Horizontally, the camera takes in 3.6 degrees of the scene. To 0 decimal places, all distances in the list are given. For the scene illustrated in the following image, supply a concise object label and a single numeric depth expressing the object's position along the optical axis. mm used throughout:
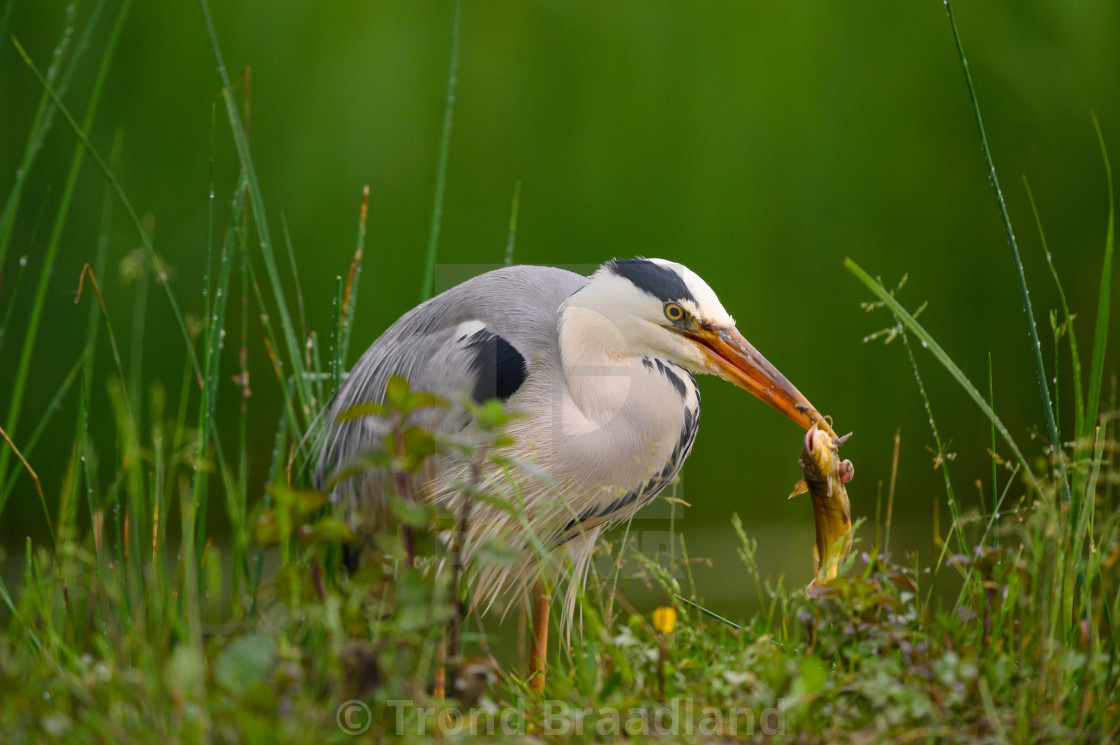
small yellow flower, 11805
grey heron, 12042
